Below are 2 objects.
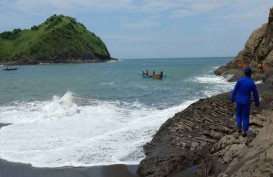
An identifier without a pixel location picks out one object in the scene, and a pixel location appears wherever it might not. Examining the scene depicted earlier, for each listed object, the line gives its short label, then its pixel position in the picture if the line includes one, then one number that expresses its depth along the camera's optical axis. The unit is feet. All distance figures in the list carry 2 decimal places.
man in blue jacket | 34.68
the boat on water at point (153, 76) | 183.66
